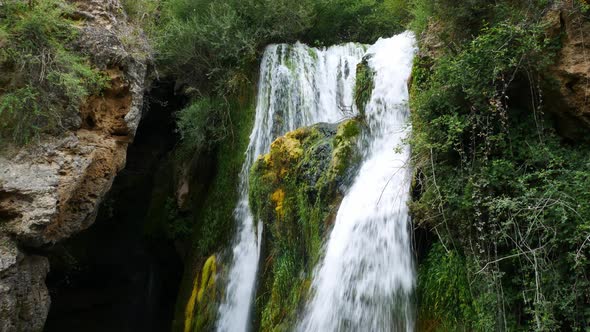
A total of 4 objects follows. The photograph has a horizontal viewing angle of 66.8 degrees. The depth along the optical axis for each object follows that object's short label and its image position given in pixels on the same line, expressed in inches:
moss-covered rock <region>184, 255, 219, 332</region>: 295.3
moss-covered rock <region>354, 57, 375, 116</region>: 249.0
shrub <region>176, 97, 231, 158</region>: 362.3
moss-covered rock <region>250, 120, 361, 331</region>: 211.6
